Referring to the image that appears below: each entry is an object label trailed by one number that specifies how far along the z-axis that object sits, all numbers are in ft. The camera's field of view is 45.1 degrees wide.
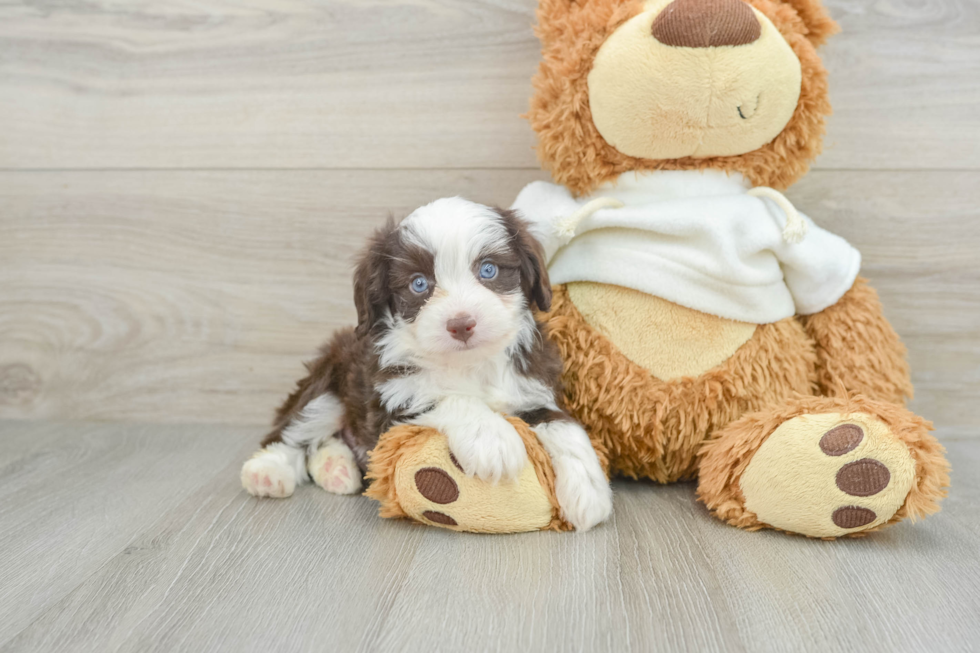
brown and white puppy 2.27
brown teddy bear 2.33
